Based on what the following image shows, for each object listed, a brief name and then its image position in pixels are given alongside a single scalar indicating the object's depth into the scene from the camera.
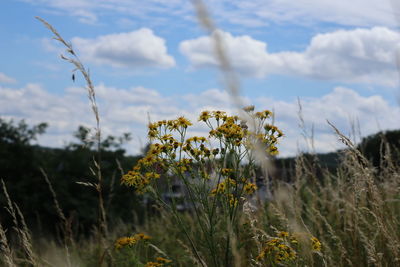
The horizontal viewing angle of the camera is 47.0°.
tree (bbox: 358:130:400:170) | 16.43
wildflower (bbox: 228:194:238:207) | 2.91
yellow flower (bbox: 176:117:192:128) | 3.20
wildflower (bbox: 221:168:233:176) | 3.01
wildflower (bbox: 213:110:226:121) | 3.13
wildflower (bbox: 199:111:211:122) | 3.19
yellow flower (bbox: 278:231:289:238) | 2.75
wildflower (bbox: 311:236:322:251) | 2.78
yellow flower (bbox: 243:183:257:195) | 3.19
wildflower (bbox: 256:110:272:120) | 3.22
